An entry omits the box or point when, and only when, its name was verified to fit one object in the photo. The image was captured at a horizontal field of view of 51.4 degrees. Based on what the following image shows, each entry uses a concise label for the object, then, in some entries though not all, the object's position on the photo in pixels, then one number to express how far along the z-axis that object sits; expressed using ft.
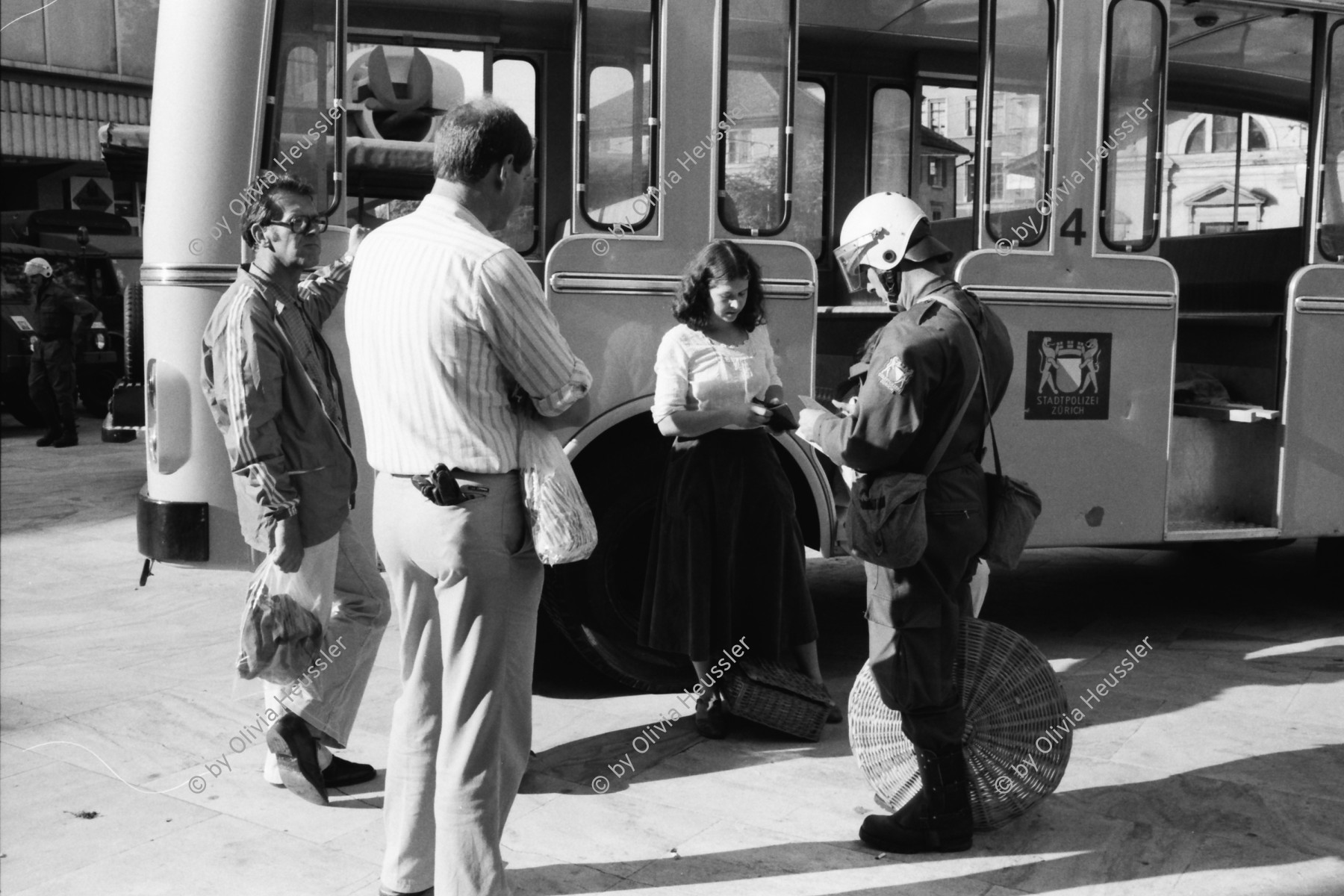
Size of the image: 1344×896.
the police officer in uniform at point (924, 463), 12.46
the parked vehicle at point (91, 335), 50.16
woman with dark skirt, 15.99
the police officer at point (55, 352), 44.96
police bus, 16.26
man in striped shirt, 10.25
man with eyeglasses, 12.92
